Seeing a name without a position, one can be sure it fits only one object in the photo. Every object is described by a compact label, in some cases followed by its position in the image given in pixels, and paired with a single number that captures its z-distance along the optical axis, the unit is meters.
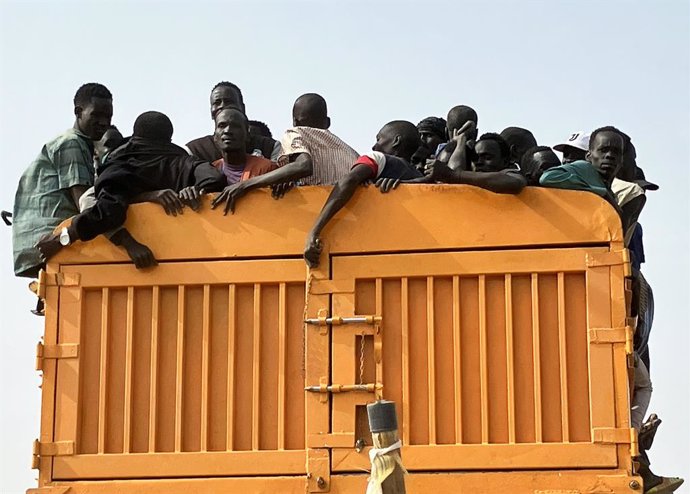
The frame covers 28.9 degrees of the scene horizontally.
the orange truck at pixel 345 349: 7.04
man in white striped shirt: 7.46
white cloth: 5.39
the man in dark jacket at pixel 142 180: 7.43
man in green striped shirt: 7.84
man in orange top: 7.91
